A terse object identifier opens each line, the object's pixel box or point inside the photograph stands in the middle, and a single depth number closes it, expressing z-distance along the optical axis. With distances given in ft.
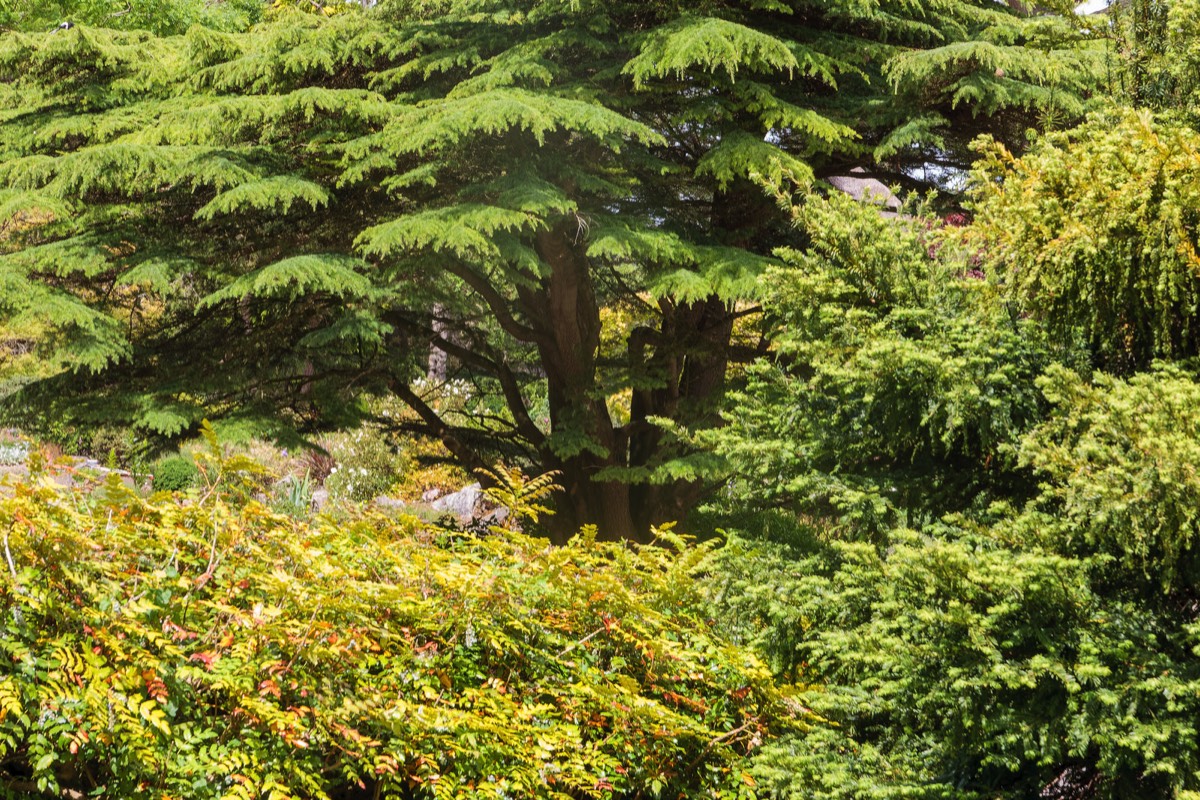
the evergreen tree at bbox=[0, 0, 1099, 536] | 49.70
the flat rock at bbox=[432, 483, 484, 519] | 112.98
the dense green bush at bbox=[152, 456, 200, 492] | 87.56
